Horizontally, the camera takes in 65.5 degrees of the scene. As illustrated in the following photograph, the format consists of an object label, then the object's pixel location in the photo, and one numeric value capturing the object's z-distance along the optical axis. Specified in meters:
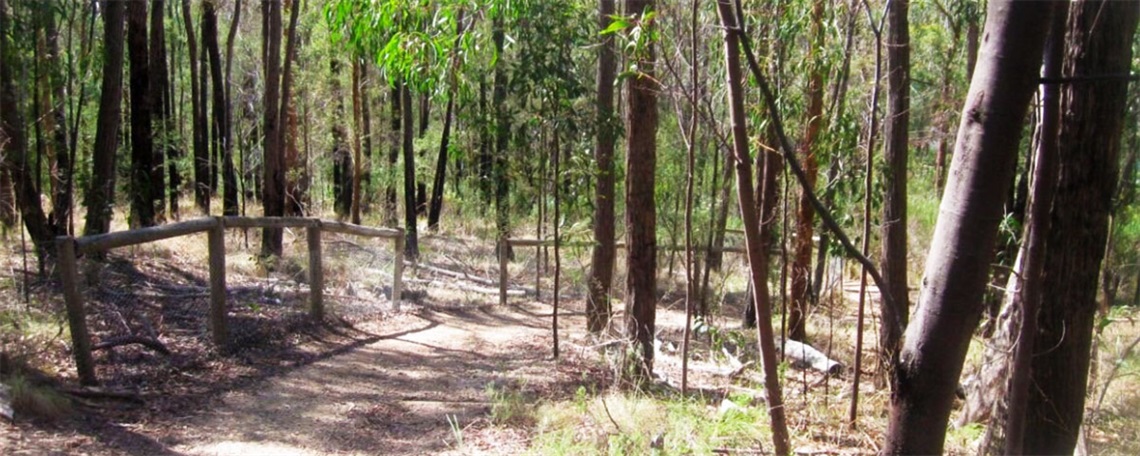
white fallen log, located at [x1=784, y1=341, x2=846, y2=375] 9.78
